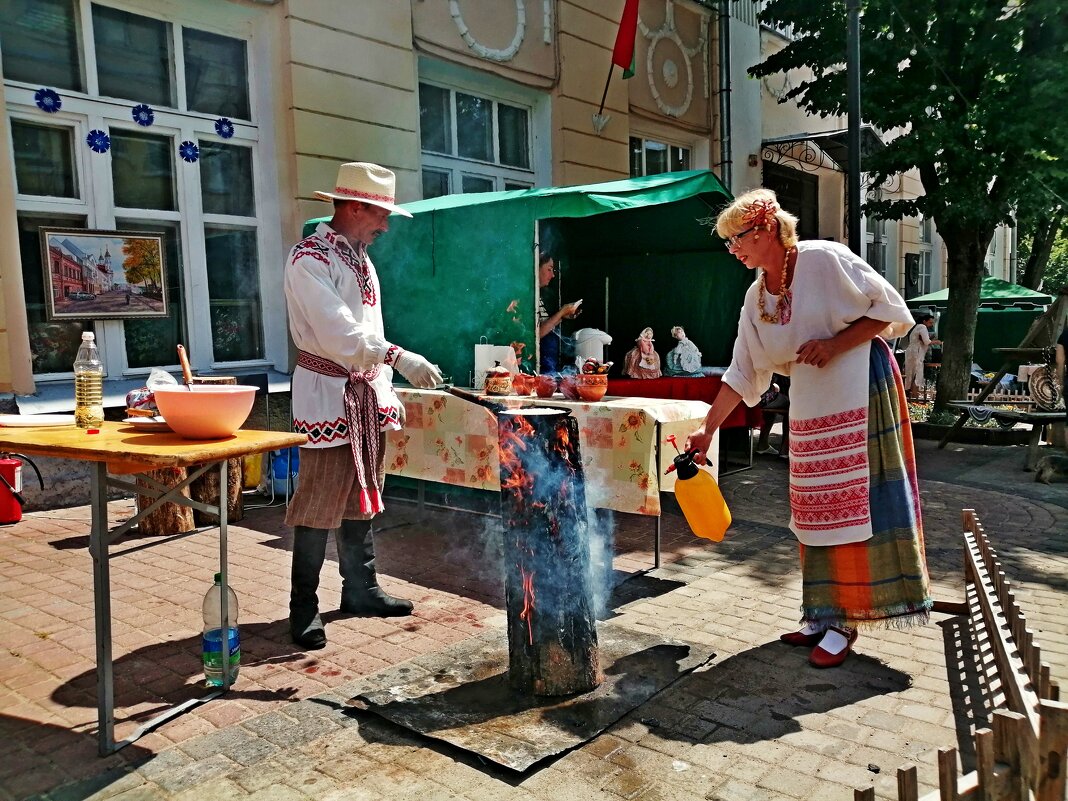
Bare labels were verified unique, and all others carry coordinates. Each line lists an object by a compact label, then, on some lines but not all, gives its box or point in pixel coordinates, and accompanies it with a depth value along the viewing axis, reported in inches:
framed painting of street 261.4
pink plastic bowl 116.6
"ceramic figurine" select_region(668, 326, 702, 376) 301.2
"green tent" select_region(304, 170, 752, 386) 235.8
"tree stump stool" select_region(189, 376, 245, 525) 244.2
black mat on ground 114.6
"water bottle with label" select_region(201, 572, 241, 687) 132.2
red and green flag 426.6
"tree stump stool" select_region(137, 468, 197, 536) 232.8
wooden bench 313.7
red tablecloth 278.2
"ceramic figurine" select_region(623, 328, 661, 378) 287.6
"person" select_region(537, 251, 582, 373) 258.1
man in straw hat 143.3
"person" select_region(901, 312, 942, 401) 609.4
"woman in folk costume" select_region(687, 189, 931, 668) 132.0
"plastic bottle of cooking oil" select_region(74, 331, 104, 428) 129.3
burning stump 126.6
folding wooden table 106.3
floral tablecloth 186.5
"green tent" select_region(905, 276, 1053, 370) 729.6
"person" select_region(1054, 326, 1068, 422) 309.6
